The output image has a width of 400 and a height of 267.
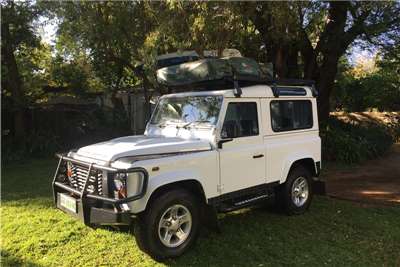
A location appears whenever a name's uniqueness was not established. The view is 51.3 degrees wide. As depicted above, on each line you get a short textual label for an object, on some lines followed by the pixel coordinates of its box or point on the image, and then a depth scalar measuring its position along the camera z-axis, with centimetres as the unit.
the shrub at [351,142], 1189
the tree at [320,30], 868
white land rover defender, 461
